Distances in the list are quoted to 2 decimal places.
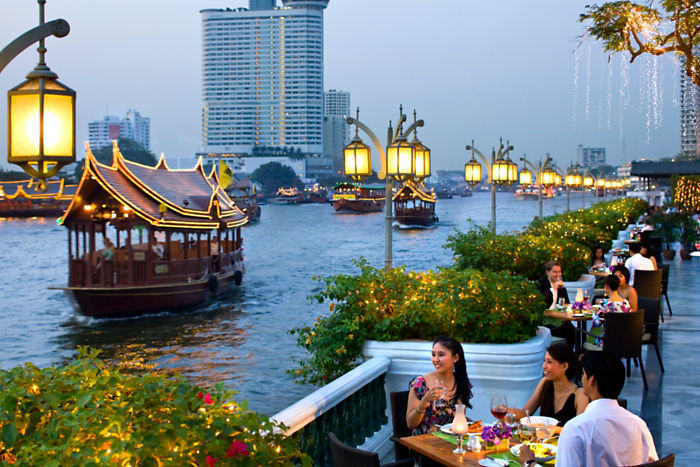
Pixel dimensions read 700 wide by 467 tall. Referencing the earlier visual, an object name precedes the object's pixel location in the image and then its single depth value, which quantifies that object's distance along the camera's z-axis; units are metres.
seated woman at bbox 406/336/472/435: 5.16
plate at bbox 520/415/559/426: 4.86
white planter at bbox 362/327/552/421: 6.25
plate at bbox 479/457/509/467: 4.27
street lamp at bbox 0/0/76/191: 4.20
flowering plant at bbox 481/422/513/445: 4.53
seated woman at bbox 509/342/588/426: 5.36
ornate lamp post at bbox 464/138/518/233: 19.08
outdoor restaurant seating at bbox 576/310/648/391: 8.43
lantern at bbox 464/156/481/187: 19.05
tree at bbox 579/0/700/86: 8.36
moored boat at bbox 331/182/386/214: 122.12
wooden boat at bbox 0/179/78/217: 113.25
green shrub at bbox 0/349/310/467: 2.68
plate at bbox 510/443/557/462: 4.36
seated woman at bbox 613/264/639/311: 10.09
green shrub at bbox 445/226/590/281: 12.34
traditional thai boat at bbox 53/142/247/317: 25.64
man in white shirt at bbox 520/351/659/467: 3.75
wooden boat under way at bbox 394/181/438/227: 82.26
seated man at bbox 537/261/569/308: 10.09
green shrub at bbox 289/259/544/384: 6.49
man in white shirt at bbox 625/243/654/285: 13.27
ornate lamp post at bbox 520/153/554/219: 27.17
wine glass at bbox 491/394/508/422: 4.63
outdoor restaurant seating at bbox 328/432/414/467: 3.69
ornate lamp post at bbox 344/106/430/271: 10.22
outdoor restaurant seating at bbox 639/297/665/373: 9.42
